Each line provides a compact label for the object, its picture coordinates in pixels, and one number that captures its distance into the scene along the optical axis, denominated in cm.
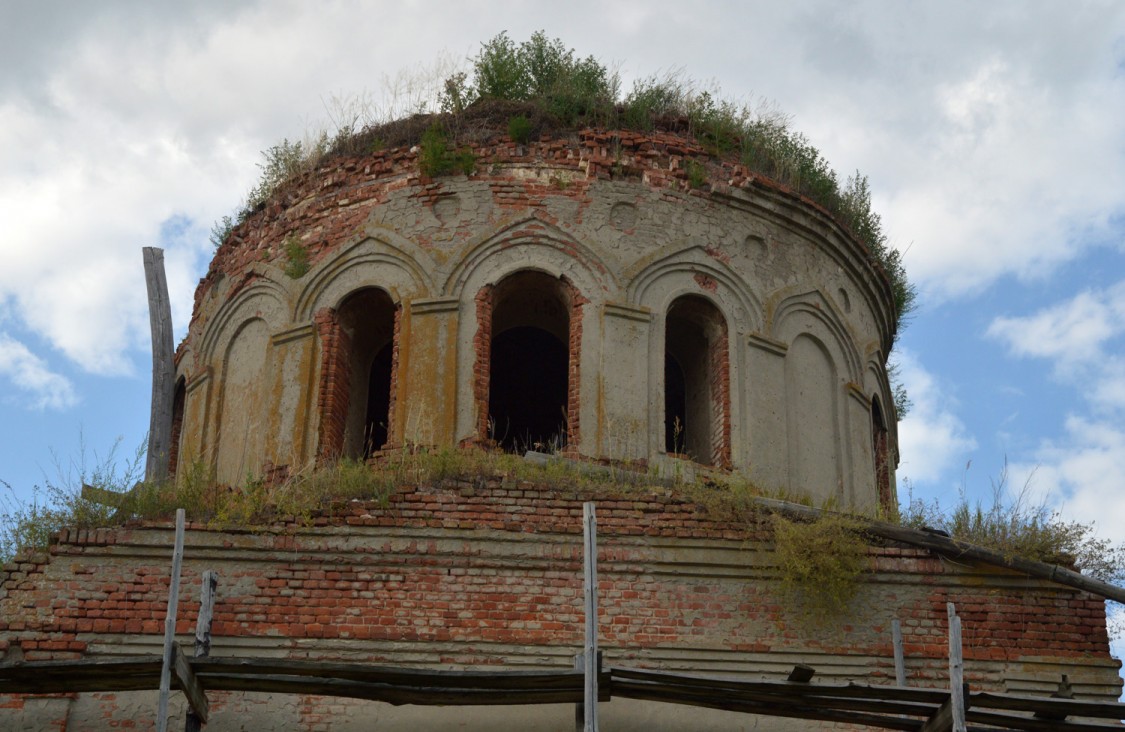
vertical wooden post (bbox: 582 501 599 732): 1020
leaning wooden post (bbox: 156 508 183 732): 1015
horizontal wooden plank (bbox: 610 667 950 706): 1026
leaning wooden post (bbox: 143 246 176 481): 1482
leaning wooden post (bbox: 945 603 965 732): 1008
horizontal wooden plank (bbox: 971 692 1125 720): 1021
